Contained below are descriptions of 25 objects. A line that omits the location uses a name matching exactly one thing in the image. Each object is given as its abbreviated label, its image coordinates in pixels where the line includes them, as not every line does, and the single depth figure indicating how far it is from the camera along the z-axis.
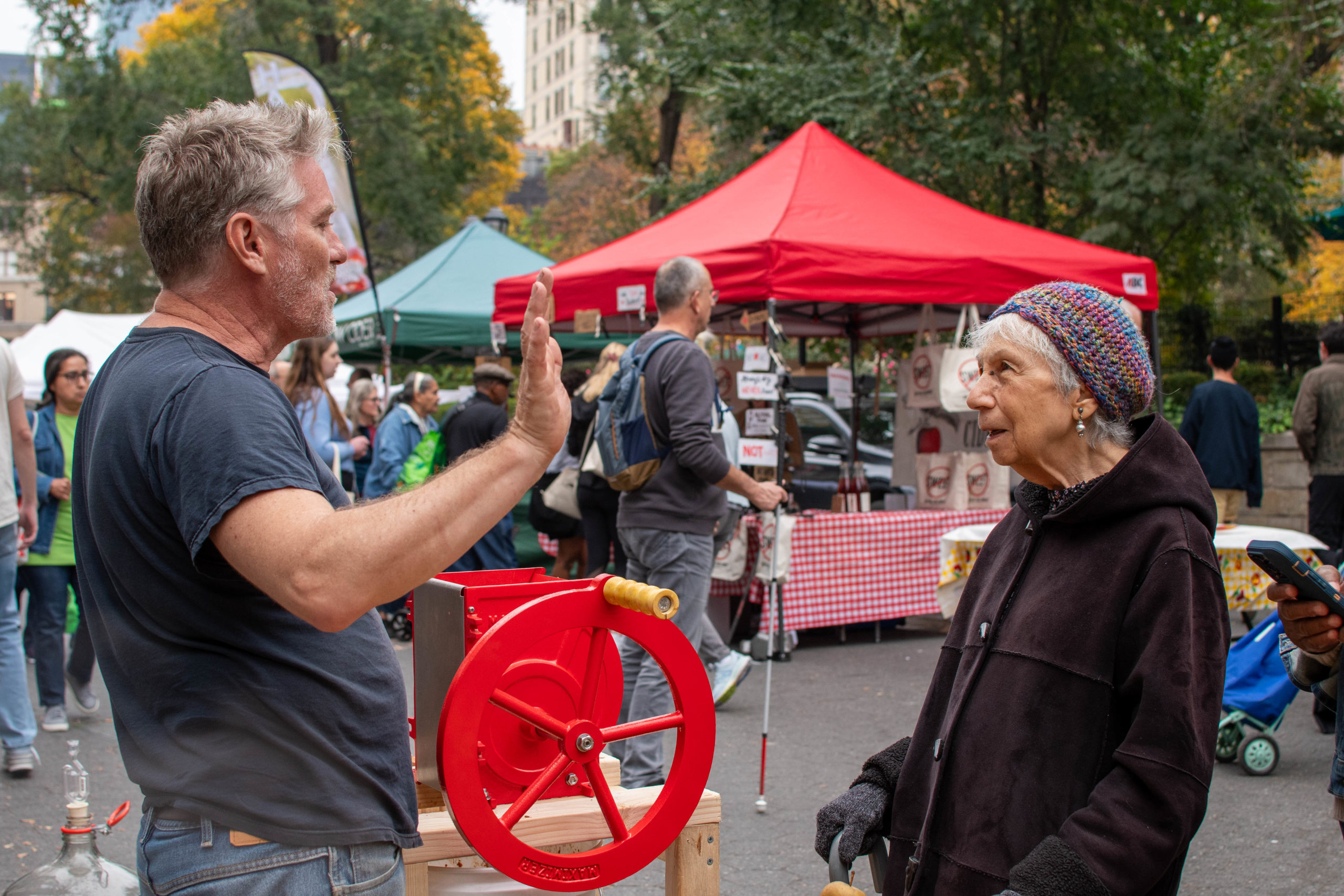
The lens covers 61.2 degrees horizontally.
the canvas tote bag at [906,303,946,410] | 8.01
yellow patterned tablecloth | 5.95
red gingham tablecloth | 7.28
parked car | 10.73
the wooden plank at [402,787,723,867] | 1.84
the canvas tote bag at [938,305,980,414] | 7.70
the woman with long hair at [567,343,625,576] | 6.55
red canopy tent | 6.93
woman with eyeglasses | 5.43
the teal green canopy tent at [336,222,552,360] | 12.09
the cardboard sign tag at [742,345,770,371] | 6.34
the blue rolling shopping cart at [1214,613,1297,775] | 4.82
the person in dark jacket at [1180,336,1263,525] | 7.58
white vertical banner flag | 9.16
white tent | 14.13
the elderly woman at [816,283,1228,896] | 1.62
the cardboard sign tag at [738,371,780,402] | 6.21
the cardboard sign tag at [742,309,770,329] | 7.30
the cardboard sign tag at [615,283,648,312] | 7.49
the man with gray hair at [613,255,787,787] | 4.39
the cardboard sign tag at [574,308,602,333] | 7.98
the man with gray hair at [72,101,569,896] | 1.27
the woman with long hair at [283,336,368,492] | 6.25
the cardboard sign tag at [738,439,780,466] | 6.10
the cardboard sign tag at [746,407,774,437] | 6.51
